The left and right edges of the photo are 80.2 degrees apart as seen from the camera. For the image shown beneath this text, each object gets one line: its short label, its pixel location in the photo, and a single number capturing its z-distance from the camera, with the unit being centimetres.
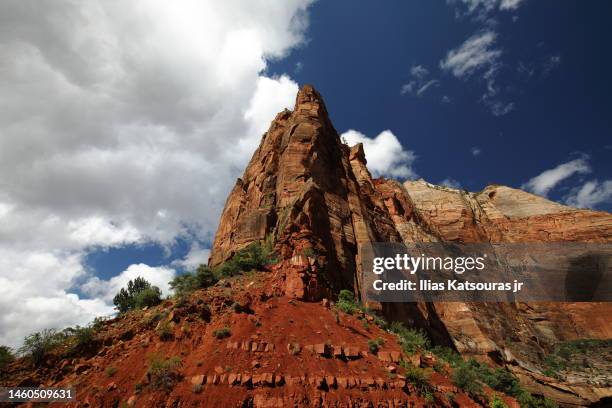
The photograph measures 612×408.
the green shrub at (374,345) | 1747
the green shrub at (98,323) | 1881
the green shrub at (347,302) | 2120
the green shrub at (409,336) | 2125
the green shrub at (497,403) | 1817
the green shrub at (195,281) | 2303
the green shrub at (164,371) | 1376
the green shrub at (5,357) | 1591
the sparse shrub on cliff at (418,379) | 1590
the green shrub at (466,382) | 1836
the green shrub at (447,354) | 2905
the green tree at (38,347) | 1627
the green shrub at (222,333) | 1622
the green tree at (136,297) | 2241
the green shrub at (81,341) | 1697
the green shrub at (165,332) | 1645
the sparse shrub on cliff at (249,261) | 2462
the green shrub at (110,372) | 1491
